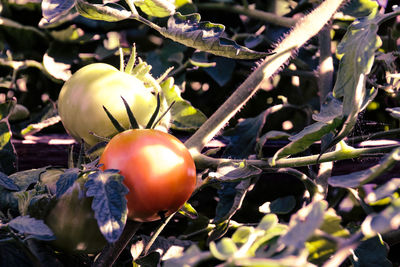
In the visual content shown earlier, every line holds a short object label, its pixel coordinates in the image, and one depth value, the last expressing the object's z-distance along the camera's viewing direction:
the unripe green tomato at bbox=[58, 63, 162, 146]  0.76
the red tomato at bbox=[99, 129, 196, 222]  0.72
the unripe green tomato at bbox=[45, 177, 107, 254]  0.73
